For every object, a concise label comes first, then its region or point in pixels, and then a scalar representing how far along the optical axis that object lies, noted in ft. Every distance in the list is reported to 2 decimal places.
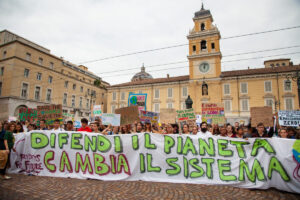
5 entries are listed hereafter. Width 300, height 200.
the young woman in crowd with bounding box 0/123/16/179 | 17.89
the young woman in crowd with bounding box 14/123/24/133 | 23.91
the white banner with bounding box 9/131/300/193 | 15.61
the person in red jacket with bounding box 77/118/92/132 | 21.09
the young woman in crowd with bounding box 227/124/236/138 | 20.48
